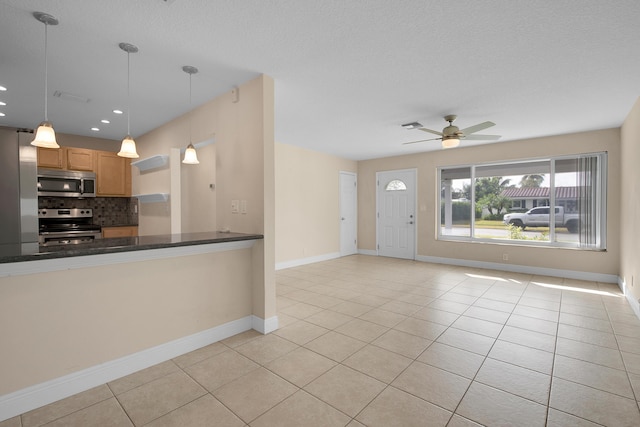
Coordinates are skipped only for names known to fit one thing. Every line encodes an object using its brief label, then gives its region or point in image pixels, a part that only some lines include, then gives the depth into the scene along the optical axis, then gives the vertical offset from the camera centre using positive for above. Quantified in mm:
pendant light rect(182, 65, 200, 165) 2965 +567
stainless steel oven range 4466 -240
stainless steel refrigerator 3188 +251
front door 6828 -71
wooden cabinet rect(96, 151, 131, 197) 5016 +660
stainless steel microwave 4406 +453
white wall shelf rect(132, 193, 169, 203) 4138 +206
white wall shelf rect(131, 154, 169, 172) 4109 +738
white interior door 7266 -72
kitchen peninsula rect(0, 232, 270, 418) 1757 -719
